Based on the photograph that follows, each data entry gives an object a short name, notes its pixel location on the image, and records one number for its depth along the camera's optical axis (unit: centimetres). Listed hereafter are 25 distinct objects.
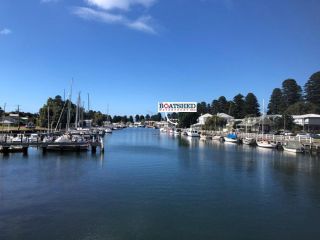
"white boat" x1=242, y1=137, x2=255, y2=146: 6291
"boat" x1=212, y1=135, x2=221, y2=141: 8110
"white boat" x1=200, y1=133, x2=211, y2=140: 8826
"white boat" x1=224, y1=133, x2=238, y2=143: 6995
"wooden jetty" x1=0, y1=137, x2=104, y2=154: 3982
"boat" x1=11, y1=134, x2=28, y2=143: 4135
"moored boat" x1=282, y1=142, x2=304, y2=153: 4718
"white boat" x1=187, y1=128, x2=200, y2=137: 9767
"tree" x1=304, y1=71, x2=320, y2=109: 9757
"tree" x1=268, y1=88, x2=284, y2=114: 10885
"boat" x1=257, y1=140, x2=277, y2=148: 5405
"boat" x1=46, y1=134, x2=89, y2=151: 4153
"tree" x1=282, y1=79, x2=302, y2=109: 10617
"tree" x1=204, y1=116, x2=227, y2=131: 10681
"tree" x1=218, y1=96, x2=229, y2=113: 13744
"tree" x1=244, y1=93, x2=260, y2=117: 11541
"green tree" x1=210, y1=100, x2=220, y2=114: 14229
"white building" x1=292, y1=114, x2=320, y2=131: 7503
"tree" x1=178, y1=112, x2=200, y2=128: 14155
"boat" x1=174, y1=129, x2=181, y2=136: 11979
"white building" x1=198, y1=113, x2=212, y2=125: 12686
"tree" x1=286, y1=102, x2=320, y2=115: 8916
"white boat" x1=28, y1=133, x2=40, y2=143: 4203
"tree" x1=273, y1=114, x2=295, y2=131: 7577
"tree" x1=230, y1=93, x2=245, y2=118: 12083
